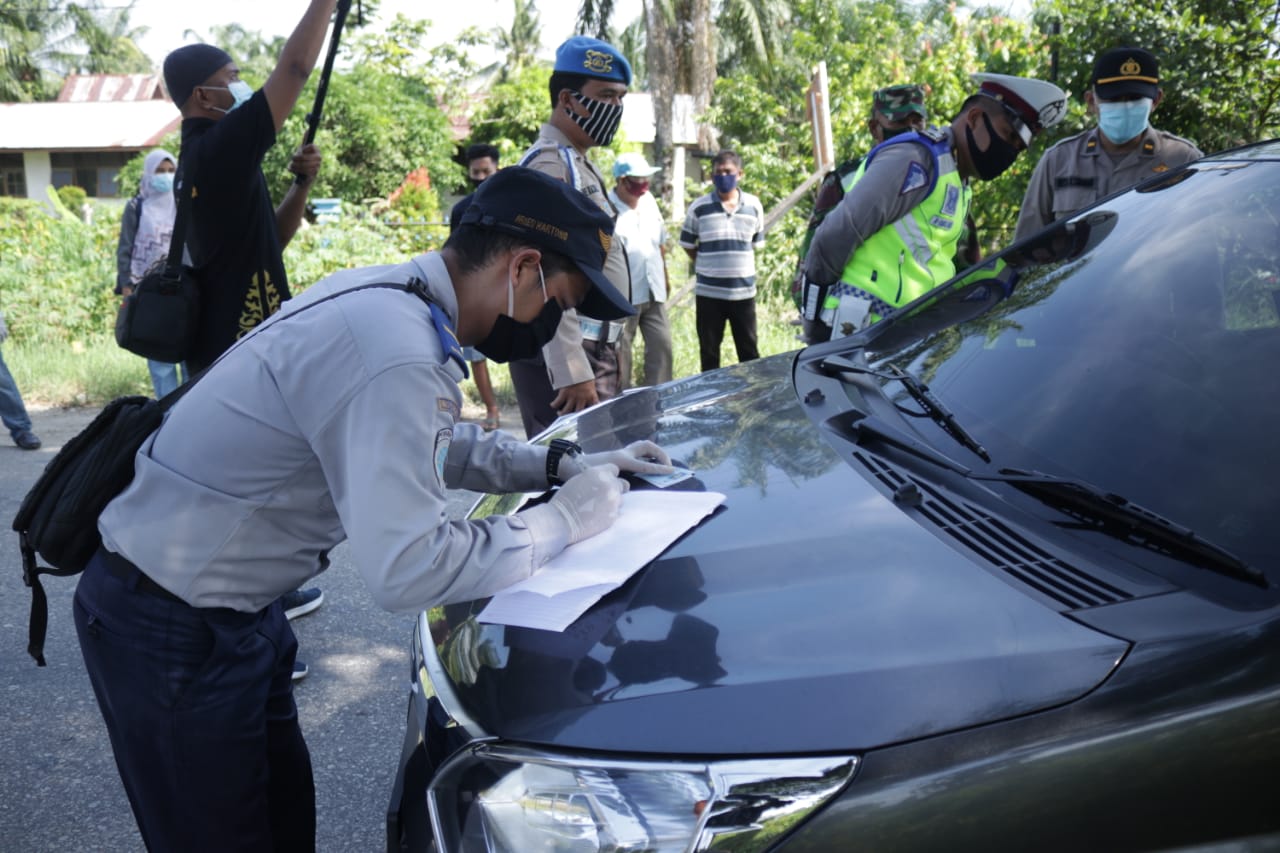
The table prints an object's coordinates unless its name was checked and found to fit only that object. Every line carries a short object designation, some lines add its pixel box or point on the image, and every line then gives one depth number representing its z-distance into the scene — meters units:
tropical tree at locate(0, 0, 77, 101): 42.97
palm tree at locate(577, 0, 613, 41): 23.17
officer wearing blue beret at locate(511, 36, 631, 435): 3.68
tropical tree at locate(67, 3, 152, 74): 48.91
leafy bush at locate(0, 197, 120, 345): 9.20
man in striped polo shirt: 6.96
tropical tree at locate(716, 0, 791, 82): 24.56
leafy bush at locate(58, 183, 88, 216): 26.19
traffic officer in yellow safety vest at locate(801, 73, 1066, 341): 3.76
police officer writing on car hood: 1.59
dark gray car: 1.27
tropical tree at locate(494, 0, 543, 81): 43.12
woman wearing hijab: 6.62
